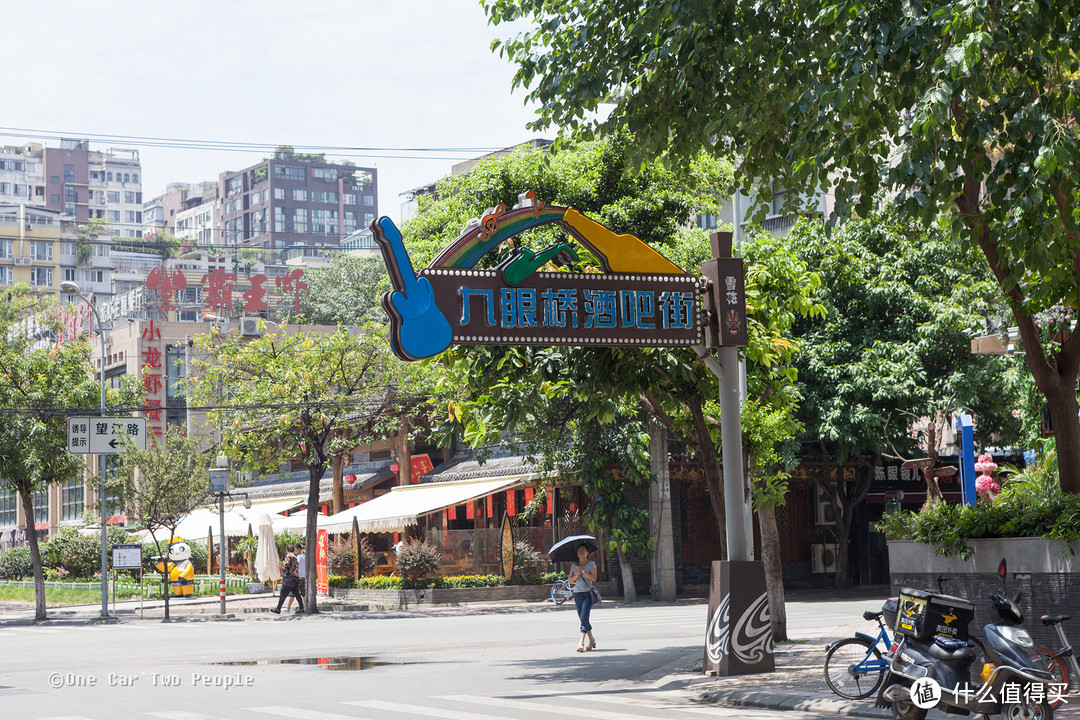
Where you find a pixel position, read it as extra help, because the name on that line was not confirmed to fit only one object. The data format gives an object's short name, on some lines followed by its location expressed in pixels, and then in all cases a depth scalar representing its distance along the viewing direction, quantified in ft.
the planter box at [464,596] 108.68
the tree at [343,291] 274.57
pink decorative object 69.62
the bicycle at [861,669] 39.78
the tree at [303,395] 104.63
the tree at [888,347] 96.37
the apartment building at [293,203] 538.88
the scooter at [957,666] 31.71
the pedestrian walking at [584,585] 61.31
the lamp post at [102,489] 103.77
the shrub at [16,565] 162.09
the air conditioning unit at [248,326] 190.21
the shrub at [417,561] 110.11
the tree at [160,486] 150.51
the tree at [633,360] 50.24
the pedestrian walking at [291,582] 104.12
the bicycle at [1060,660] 33.37
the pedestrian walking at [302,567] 107.14
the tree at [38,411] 103.86
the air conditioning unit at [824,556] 124.36
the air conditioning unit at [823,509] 124.57
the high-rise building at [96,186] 534.78
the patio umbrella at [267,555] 124.36
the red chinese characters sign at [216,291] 238.27
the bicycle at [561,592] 105.09
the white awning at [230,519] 145.59
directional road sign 102.68
